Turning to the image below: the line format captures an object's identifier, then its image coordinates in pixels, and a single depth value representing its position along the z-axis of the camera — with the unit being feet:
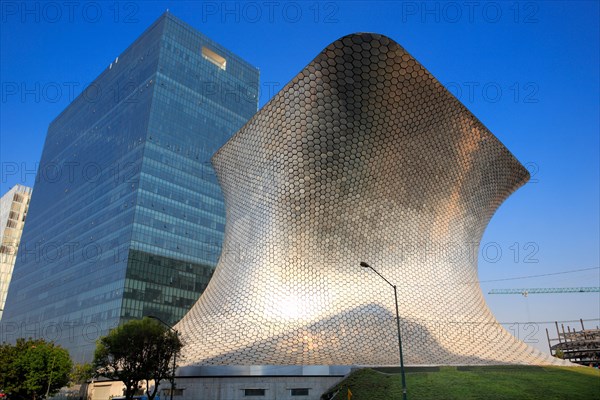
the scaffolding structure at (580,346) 256.11
